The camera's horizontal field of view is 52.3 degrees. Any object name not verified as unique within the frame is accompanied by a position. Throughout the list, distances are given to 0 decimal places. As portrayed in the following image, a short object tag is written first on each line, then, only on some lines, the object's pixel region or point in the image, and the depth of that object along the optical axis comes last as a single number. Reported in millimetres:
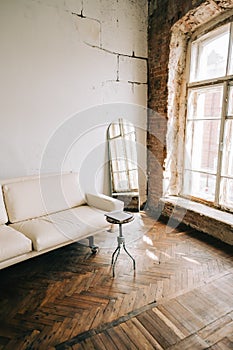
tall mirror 3710
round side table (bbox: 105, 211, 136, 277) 2299
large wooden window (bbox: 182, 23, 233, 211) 3043
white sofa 2158
